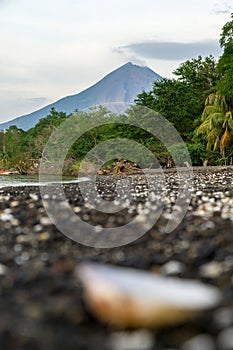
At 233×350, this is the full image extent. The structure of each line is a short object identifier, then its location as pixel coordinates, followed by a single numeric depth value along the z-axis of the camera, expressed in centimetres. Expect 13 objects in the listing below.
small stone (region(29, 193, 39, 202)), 1094
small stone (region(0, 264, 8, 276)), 470
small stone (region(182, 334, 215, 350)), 301
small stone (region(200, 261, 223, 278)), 441
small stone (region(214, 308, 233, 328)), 333
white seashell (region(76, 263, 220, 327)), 318
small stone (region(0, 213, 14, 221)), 769
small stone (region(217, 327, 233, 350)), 303
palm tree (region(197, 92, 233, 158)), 3631
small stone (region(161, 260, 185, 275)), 451
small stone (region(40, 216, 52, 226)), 728
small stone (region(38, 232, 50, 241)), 620
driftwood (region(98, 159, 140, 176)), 3859
